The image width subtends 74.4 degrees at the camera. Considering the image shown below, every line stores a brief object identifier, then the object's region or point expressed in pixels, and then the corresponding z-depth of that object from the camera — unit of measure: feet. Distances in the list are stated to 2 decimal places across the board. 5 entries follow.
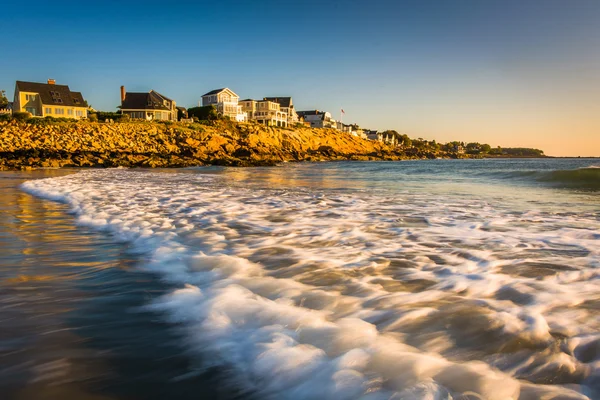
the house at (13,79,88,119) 205.36
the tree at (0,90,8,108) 280.31
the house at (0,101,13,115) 271.08
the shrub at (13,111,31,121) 177.25
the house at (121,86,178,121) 235.20
